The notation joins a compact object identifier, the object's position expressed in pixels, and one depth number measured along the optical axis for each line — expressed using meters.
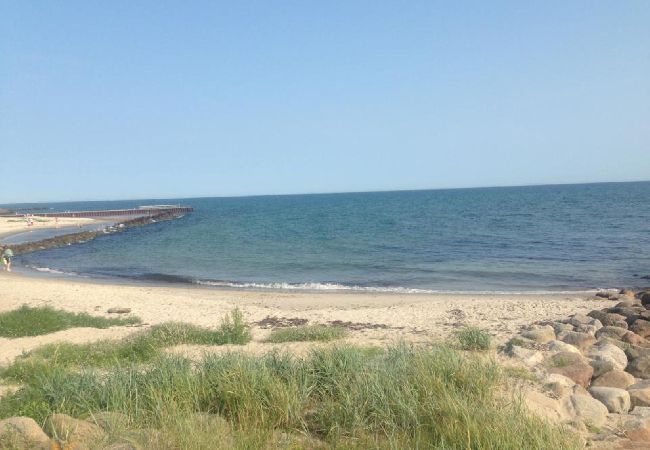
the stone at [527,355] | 7.74
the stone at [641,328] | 10.97
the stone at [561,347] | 8.49
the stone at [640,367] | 7.93
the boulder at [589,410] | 5.74
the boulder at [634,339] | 9.90
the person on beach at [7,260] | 27.06
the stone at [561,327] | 10.94
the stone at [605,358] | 7.54
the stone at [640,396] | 6.42
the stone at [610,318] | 11.73
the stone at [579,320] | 11.54
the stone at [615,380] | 7.06
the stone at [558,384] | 6.41
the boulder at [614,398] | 6.25
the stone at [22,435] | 4.36
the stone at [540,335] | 9.61
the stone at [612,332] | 10.31
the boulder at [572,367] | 7.12
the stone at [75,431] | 4.36
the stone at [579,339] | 9.49
